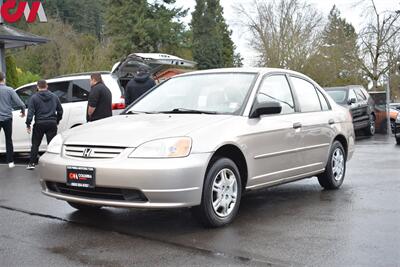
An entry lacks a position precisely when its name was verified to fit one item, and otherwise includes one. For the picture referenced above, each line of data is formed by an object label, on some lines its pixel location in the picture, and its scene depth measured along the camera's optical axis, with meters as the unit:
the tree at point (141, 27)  42.94
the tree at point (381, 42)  30.70
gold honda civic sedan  4.96
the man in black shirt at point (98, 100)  9.62
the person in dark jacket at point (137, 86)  10.75
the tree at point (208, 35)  61.75
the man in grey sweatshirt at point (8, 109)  9.99
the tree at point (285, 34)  45.72
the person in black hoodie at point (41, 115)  9.66
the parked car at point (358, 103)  17.19
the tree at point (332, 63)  40.47
